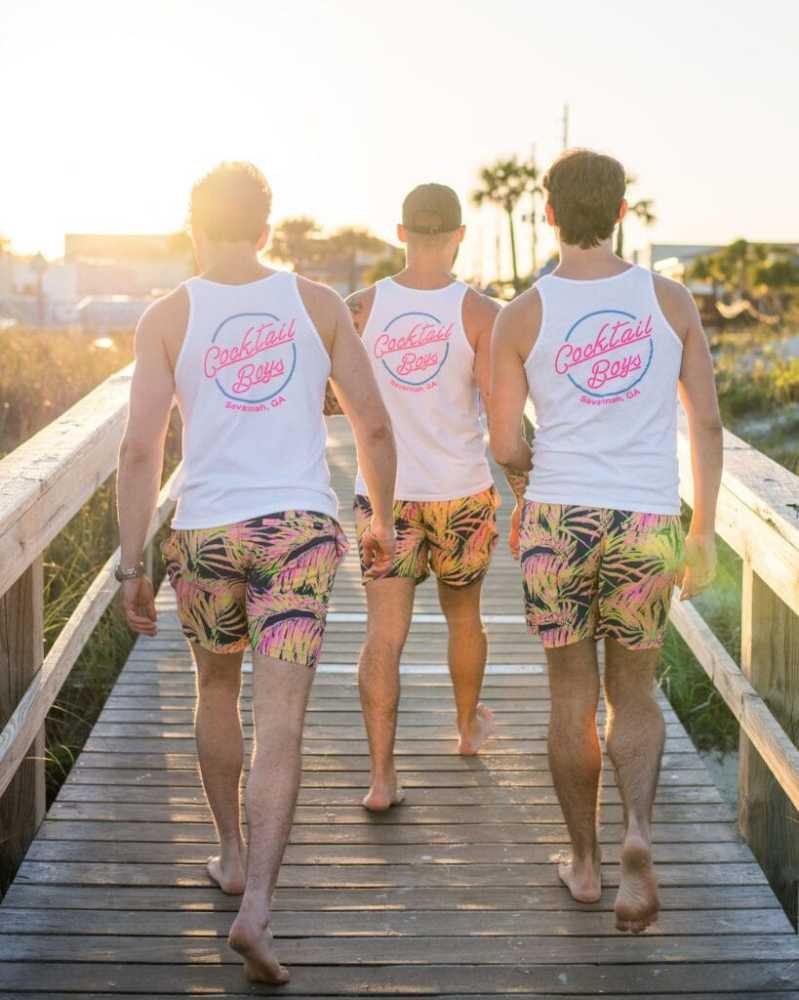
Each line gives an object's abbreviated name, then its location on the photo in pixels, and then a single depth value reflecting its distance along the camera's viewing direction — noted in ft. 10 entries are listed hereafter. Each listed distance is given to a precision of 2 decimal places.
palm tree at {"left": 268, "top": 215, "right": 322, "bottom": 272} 319.68
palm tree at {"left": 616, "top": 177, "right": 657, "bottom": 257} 203.31
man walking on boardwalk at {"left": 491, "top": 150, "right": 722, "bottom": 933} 9.90
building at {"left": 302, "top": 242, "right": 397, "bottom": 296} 335.88
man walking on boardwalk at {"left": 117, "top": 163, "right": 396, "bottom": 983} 9.36
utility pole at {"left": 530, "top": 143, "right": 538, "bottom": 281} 198.80
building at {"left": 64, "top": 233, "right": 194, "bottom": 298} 306.76
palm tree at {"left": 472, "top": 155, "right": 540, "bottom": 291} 228.02
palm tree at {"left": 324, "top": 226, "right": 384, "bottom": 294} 333.21
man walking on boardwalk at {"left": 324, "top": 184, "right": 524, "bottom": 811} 12.18
